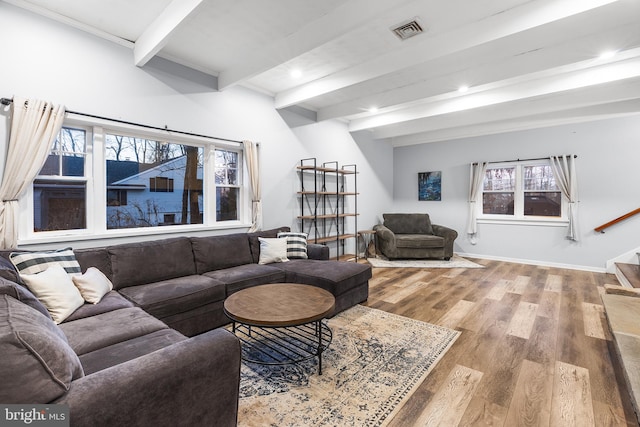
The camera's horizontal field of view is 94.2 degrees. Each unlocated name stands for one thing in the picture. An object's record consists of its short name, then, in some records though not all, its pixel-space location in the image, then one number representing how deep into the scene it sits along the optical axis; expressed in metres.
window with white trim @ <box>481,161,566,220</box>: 5.45
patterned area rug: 1.70
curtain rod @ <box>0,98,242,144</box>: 2.35
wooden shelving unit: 5.00
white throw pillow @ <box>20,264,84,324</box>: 1.91
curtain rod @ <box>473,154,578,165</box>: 5.14
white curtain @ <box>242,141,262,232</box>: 4.05
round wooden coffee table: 1.98
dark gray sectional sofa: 0.92
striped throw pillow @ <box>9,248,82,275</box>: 2.12
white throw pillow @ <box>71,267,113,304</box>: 2.21
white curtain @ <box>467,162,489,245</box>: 6.08
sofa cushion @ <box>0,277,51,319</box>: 1.26
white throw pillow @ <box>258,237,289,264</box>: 3.68
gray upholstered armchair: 5.77
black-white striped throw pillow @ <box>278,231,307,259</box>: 3.94
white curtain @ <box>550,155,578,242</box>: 5.12
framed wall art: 6.69
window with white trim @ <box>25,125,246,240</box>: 2.75
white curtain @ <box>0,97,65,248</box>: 2.36
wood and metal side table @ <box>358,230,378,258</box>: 6.28
